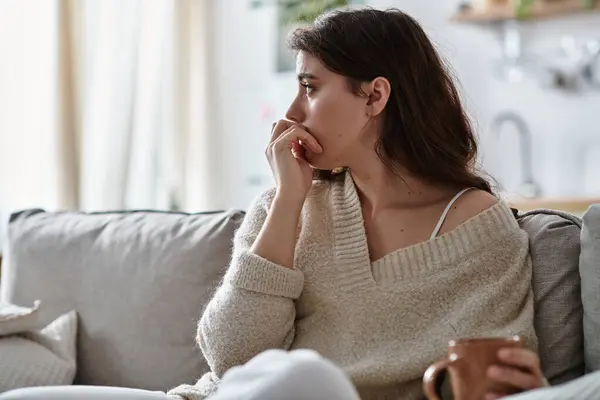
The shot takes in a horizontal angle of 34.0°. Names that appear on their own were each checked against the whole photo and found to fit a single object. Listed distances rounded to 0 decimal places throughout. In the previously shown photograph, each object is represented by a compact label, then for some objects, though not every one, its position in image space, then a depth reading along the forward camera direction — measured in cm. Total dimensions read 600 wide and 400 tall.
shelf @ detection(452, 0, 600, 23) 416
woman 176
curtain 361
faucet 435
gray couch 217
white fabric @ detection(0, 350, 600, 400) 124
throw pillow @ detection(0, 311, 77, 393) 208
